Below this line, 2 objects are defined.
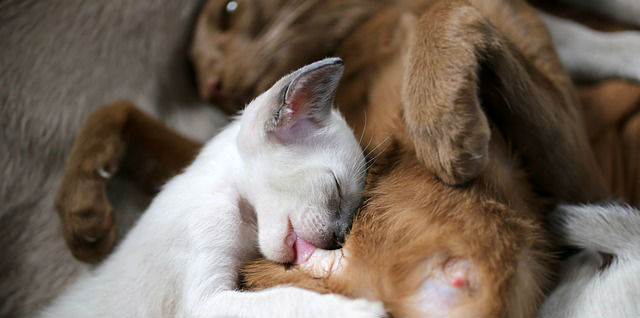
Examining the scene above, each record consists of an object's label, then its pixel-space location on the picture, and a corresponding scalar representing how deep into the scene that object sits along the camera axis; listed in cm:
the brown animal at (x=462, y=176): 62
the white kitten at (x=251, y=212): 64
